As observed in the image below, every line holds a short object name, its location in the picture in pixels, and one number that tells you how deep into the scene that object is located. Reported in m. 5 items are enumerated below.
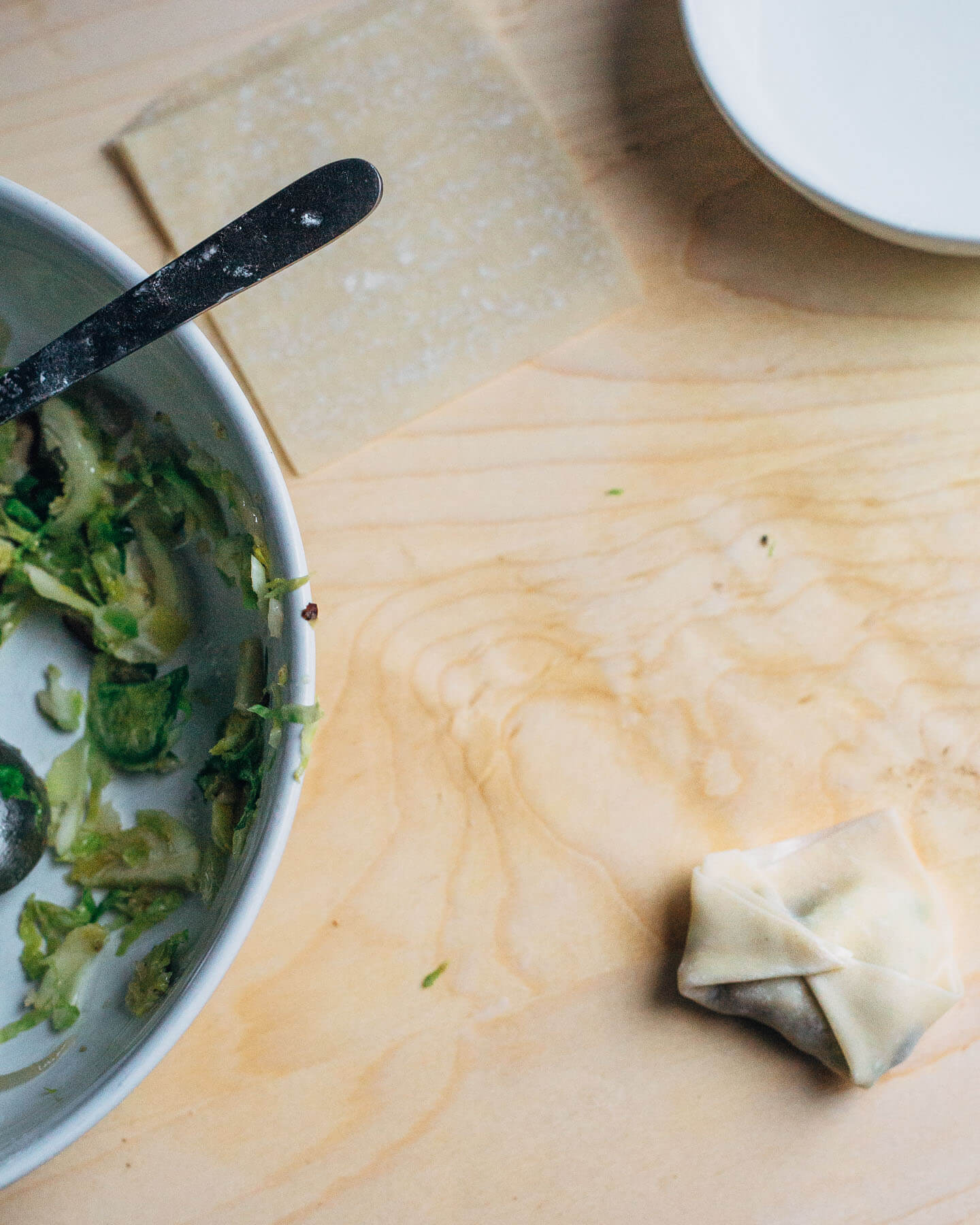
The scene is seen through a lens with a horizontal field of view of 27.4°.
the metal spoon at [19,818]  0.39
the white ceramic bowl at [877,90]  0.44
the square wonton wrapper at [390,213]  0.43
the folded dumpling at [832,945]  0.41
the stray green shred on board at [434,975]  0.42
